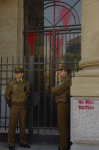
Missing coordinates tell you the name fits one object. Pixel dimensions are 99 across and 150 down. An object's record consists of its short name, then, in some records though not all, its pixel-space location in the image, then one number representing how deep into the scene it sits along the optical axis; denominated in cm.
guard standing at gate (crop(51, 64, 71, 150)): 471
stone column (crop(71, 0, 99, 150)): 394
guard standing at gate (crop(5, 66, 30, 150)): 505
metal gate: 773
